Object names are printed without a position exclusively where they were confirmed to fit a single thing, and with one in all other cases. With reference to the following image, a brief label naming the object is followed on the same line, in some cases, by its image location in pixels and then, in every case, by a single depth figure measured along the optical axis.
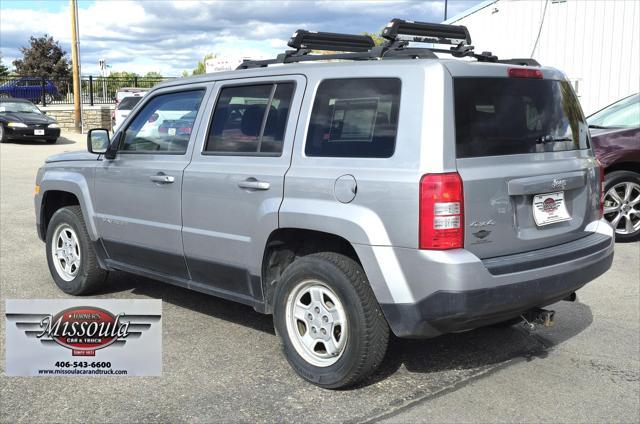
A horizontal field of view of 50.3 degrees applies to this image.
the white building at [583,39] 15.29
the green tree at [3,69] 51.79
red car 7.82
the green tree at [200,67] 42.44
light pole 24.22
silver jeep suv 3.46
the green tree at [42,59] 47.78
